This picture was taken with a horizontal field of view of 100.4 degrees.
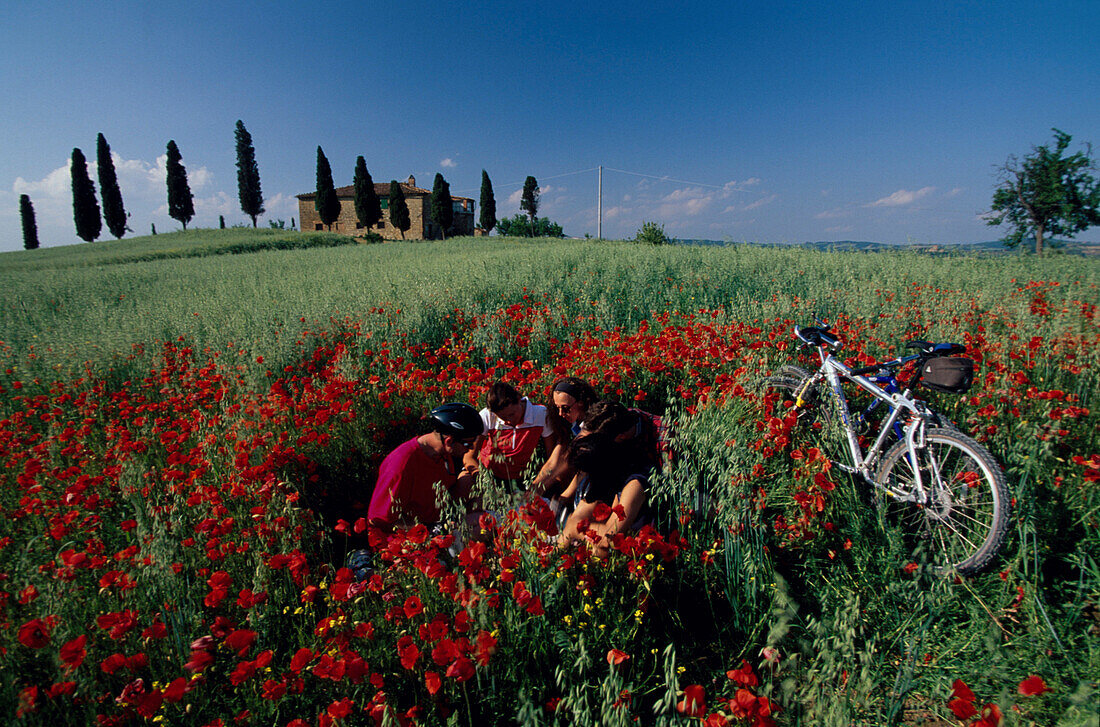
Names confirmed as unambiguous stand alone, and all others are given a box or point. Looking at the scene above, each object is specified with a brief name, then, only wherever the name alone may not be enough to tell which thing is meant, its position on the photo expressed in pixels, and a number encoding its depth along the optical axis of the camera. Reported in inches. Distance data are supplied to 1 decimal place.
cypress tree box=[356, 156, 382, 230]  1600.6
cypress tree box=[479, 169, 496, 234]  1984.5
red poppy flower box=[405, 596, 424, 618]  55.1
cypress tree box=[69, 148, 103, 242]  1480.1
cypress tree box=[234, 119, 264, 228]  1728.6
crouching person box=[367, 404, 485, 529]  105.1
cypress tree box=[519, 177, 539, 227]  2123.5
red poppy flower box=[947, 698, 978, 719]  37.0
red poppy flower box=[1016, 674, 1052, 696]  36.4
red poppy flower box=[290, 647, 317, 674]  48.8
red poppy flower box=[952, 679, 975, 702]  38.6
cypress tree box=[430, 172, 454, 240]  1814.7
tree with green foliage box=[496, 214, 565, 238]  2384.4
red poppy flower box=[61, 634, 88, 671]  46.9
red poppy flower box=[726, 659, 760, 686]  44.3
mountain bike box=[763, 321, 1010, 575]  86.5
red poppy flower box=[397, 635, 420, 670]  49.9
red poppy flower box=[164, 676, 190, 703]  43.6
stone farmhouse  1868.8
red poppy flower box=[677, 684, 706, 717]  42.6
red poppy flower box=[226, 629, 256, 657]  50.0
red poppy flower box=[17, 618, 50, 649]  49.0
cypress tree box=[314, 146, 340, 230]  1588.3
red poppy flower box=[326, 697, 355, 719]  45.1
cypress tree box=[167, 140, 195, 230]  1615.4
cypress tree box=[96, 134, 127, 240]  1488.7
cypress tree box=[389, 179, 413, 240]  1664.6
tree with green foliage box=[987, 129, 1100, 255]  759.7
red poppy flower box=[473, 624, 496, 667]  48.7
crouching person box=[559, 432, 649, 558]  96.7
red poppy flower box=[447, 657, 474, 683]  46.6
